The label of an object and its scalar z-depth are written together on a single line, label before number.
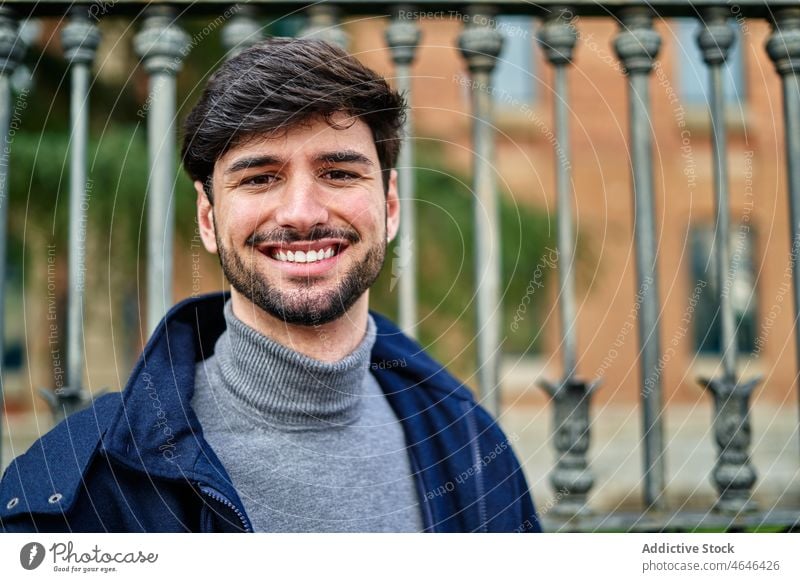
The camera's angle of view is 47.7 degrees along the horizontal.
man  1.11
